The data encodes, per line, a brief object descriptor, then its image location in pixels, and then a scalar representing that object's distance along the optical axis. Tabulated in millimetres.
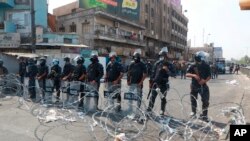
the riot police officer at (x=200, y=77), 4855
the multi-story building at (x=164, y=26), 32538
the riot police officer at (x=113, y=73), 5588
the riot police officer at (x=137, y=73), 5199
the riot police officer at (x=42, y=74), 7215
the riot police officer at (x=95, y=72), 5801
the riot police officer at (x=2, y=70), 8401
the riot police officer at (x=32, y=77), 7471
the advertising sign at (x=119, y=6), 22313
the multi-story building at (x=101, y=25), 21232
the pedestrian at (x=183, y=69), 18972
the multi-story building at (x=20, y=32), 16327
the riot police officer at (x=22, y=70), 9082
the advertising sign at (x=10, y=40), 16095
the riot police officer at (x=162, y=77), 5028
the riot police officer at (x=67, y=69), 6506
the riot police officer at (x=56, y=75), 6816
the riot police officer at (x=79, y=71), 6067
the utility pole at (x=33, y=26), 12721
